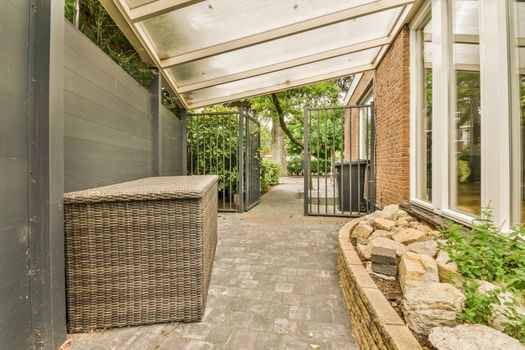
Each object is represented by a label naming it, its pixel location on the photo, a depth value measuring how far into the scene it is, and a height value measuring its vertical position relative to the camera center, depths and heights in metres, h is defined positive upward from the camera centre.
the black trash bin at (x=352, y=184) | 4.95 -0.16
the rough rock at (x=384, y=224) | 2.44 -0.46
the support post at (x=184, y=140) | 5.07 +0.70
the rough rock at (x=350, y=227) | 2.82 -0.58
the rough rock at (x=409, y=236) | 2.03 -0.48
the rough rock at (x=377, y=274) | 1.74 -0.66
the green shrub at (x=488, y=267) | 1.09 -0.47
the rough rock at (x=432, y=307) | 1.14 -0.59
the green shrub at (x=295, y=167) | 20.52 +0.68
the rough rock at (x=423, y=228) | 2.39 -0.50
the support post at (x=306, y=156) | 4.76 +0.35
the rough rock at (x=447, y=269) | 1.43 -0.53
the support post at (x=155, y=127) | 3.44 +0.65
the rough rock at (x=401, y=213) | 3.02 -0.44
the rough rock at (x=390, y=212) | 2.81 -0.41
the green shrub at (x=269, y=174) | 8.82 +0.07
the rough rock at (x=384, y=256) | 1.74 -0.54
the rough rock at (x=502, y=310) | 1.05 -0.56
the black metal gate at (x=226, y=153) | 5.19 +0.48
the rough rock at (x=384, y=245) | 1.81 -0.50
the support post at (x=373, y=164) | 4.83 +0.21
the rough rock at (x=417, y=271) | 1.45 -0.54
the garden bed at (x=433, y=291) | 1.04 -0.58
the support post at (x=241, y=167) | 5.10 +0.18
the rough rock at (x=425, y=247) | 1.80 -0.51
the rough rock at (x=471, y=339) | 0.92 -0.59
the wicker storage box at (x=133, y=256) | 1.51 -0.47
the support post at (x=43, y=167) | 1.26 +0.05
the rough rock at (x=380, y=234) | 2.24 -0.50
